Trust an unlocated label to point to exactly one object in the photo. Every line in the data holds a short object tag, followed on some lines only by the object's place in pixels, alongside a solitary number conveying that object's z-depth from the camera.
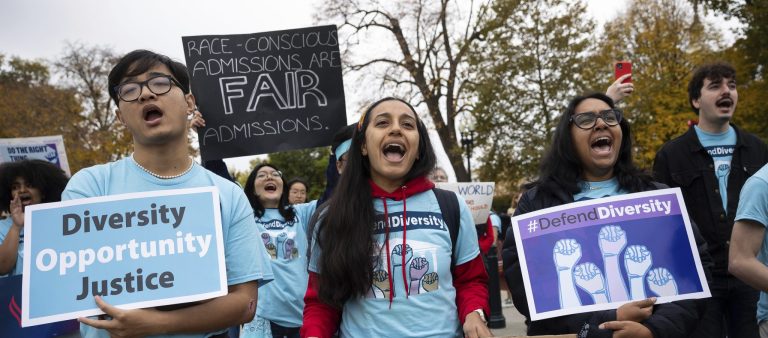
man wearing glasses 2.45
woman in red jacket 2.78
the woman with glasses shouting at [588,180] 2.78
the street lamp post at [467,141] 19.20
